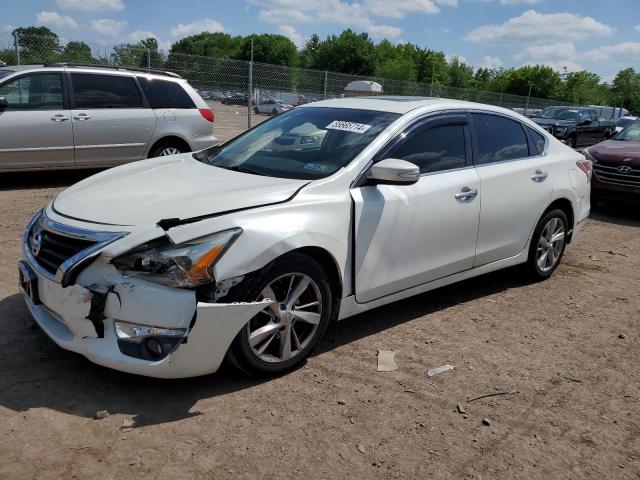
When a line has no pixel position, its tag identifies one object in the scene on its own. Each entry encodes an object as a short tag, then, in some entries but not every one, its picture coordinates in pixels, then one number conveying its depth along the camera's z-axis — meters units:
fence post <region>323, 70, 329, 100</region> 17.67
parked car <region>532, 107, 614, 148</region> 20.47
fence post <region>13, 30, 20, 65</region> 12.15
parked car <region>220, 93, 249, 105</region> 15.44
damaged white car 2.96
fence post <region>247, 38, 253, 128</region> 14.98
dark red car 8.87
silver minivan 7.88
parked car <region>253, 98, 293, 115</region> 15.40
